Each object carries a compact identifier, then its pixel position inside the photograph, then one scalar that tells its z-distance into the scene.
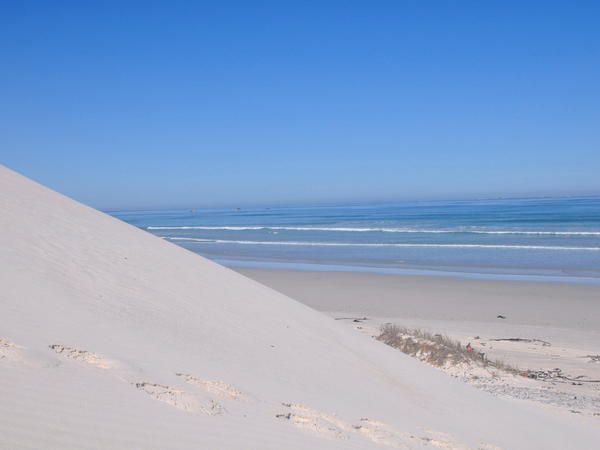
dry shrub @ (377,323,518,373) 8.48
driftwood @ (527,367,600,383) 8.04
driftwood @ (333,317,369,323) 12.70
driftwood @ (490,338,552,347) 10.74
